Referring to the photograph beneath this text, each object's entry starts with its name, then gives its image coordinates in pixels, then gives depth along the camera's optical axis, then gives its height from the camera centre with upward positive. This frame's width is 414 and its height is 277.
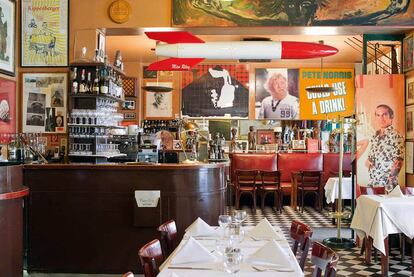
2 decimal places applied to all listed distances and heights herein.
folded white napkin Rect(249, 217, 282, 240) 3.69 -0.81
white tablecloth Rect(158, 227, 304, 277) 2.69 -0.83
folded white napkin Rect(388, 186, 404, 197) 6.36 -0.83
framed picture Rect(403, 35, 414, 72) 7.29 +1.24
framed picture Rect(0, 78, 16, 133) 6.63 +0.32
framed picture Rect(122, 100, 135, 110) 13.48 +0.70
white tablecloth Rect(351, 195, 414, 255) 5.75 -1.08
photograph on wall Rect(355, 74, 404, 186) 7.50 +0.08
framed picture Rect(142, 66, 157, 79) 13.79 +1.63
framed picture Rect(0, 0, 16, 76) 6.64 +1.34
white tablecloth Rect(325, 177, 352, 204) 9.09 -1.13
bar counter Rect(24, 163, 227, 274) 5.86 -1.03
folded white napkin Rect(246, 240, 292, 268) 2.87 -0.78
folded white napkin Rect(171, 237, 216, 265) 2.93 -0.79
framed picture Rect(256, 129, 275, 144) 13.55 -0.16
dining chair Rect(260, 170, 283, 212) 10.98 -1.29
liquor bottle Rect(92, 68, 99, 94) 6.86 +0.65
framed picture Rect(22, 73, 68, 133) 7.06 +0.40
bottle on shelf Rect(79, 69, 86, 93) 6.87 +0.65
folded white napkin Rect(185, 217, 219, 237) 3.76 -0.82
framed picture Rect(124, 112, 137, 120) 13.56 +0.38
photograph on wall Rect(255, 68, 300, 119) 13.50 +1.05
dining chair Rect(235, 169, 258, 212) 10.79 -1.22
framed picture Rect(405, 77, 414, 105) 7.25 +0.64
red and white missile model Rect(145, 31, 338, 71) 6.39 +1.12
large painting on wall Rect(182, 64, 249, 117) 13.59 +1.13
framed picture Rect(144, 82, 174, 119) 13.75 +0.72
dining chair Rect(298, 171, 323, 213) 10.94 -1.26
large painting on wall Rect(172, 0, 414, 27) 6.92 +1.74
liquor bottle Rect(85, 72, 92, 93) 6.88 +0.65
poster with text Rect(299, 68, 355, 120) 13.47 +1.03
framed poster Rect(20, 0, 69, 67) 7.05 +1.44
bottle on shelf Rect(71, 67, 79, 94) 6.87 +0.69
